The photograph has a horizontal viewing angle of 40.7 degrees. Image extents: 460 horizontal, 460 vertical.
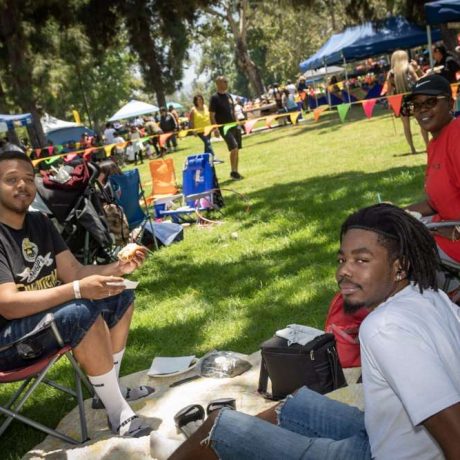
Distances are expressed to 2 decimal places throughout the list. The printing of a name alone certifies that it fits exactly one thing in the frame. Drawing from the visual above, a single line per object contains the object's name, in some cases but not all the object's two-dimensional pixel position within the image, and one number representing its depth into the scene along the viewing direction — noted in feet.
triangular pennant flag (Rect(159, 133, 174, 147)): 40.93
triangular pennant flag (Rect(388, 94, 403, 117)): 30.37
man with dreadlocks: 4.99
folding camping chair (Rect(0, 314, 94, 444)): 9.90
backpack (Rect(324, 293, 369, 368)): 11.65
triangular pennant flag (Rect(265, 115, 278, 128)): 32.46
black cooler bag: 10.50
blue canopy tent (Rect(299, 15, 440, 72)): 69.21
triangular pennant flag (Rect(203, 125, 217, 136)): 35.40
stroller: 18.93
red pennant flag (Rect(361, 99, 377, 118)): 31.79
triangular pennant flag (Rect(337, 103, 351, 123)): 33.47
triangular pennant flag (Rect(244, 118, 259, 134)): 33.00
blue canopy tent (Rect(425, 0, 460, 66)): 29.50
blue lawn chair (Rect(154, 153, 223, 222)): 27.60
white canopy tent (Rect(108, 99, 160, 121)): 109.60
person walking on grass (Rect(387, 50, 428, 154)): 32.71
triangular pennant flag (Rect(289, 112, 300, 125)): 34.43
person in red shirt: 11.60
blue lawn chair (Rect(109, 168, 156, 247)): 23.02
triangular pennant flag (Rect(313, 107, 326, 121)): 33.59
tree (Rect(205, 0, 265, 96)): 92.58
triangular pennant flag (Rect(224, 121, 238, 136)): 33.91
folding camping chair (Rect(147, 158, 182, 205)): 30.45
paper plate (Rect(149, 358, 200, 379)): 13.17
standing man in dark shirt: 36.24
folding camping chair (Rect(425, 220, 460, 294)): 11.40
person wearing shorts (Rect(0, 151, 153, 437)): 10.10
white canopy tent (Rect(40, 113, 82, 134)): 125.90
